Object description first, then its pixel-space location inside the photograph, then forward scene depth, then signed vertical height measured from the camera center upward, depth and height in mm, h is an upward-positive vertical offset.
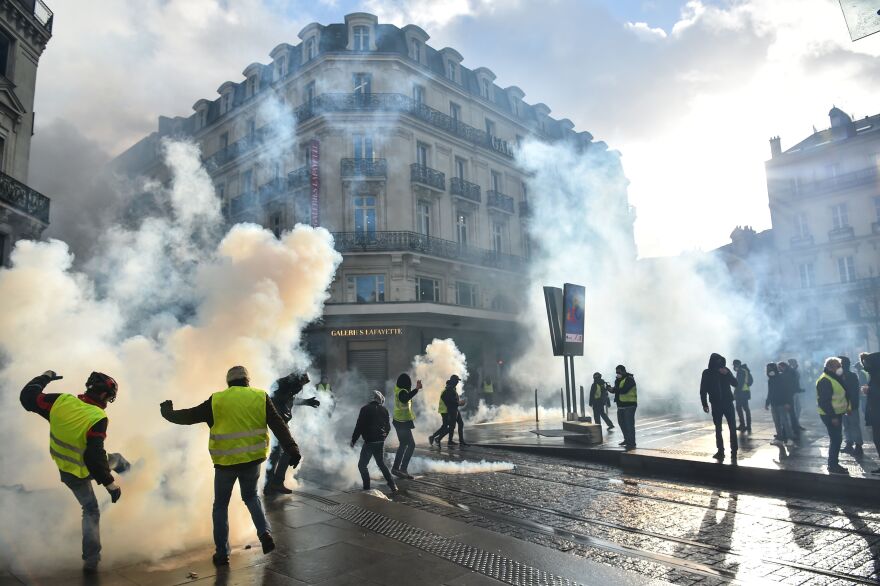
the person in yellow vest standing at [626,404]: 10656 -595
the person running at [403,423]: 8875 -708
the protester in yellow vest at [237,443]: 4516 -475
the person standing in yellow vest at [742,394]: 12470 -549
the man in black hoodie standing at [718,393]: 9258 -376
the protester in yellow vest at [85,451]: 4332 -480
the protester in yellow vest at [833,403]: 7402 -497
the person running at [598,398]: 15219 -653
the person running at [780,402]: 10617 -650
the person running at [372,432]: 7742 -709
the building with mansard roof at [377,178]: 23859 +9363
